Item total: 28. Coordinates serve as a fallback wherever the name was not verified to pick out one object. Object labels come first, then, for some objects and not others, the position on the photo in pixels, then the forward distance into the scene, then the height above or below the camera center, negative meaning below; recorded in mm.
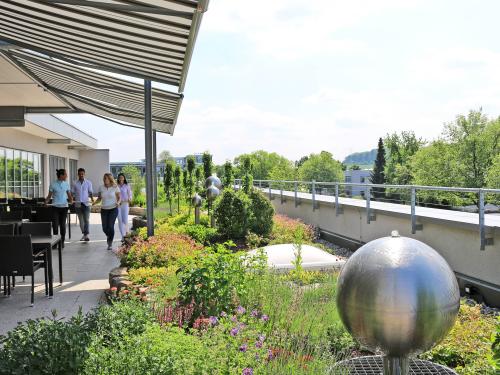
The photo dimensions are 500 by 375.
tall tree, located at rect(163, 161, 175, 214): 21531 -349
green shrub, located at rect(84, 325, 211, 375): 3197 -1142
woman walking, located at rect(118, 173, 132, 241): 13188 -572
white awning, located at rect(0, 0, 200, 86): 4977 +1685
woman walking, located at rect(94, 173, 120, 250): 11750 -576
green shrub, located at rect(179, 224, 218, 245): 12703 -1448
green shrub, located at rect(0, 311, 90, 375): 3325 -1132
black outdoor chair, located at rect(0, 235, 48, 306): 6629 -1009
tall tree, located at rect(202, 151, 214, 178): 24734 +473
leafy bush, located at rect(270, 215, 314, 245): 13472 -1604
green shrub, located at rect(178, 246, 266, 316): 4965 -1058
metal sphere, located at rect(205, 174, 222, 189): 16562 -221
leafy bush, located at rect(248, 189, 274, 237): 13844 -1076
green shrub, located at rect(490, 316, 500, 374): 3034 -1053
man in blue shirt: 12414 -602
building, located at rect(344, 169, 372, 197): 141625 -578
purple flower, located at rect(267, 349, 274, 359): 3877 -1322
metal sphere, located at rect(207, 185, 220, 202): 15789 -564
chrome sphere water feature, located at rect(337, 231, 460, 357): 2518 -605
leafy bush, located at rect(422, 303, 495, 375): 4371 -1579
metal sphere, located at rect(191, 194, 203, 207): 14604 -728
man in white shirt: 13531 -554
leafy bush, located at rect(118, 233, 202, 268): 8086 -1231
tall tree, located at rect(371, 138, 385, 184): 101062 +1856
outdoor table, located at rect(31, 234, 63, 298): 7168 -928
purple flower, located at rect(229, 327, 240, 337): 3723 -1108
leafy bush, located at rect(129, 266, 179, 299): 5719 -1320
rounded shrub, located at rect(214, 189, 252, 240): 13180 -1031
